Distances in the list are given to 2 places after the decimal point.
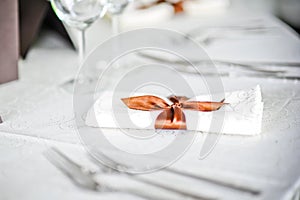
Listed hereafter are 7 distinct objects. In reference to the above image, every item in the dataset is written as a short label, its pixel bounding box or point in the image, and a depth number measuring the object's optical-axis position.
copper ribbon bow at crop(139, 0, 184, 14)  1.70
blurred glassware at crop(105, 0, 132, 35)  1.11
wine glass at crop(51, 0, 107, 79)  0.88
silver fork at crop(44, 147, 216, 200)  0.46
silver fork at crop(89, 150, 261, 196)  0.47
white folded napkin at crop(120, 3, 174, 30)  1.53
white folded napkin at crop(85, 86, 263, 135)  0.61
